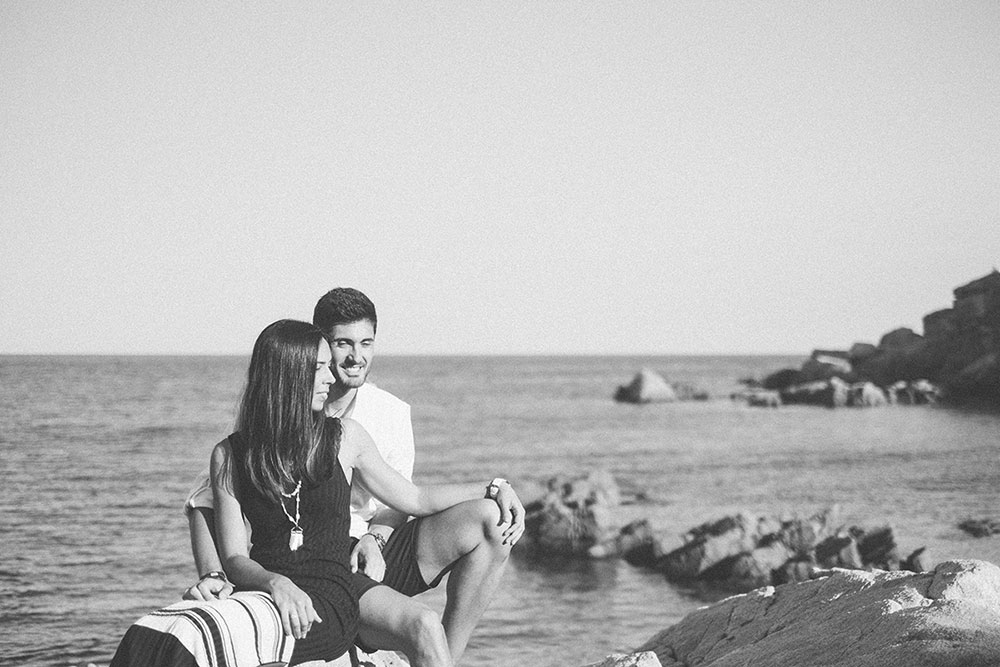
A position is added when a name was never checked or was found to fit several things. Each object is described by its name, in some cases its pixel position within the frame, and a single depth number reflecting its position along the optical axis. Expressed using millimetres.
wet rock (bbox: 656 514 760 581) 16453
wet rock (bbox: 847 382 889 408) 57250
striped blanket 3906
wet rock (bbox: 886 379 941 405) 58000
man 4773
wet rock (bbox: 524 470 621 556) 18828
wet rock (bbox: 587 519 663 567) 17625
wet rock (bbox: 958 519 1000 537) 18766
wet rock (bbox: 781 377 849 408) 58281
